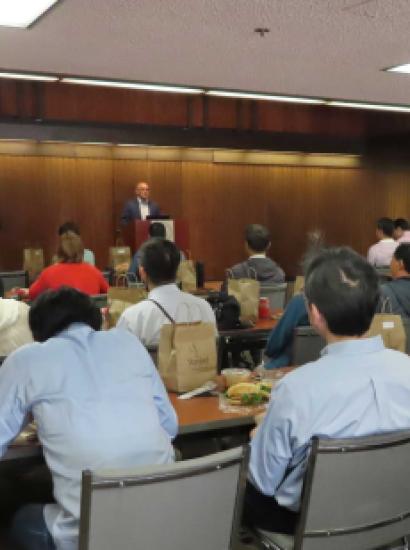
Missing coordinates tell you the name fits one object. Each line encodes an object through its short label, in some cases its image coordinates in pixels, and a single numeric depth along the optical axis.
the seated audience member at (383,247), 7.93
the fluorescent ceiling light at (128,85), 6.43
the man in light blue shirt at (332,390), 1.93
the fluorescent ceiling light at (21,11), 4.07
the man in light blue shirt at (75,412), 2.05
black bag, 4.50
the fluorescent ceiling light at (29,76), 6.20
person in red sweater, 5.12
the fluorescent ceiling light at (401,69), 5.89
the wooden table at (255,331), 4.08
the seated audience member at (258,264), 5.79
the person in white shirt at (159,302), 3.53
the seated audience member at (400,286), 4.27
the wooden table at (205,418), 2.53
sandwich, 2.75
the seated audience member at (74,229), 7.51
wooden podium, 8.95
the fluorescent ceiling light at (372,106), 7.77
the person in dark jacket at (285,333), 3.72
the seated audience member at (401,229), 9.24
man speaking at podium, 10.25
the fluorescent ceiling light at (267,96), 7.03
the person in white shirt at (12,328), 3.84
